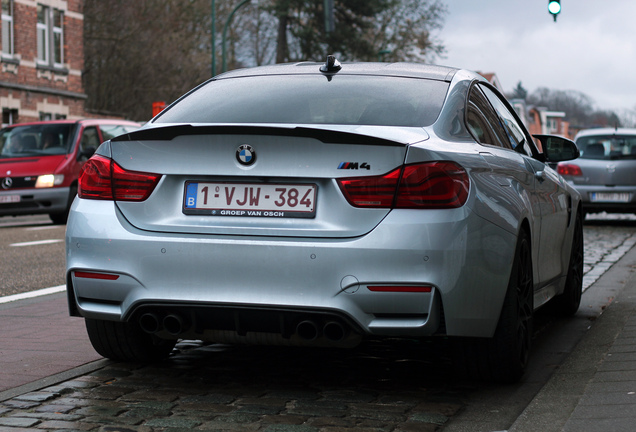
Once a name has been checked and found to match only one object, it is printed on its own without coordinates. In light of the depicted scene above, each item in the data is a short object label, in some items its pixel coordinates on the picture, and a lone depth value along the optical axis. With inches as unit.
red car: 717.3
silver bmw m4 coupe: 173.0
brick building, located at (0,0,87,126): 1451.8
